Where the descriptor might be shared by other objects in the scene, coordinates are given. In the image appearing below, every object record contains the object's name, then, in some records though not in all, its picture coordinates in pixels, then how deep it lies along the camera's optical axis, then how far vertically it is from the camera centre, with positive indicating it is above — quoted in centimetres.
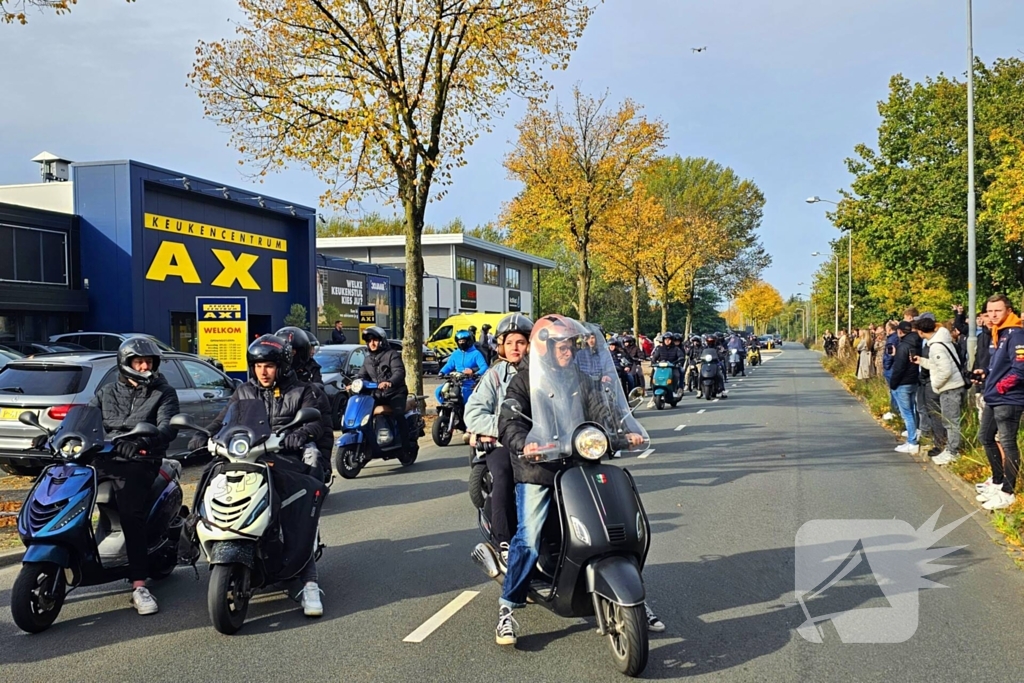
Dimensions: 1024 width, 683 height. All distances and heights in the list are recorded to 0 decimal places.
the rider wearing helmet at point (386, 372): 1077 -58
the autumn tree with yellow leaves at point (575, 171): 3048 +524
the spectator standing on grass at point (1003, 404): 788 -75
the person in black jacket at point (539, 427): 468 -55
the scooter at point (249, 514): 486 -107
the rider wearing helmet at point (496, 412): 514 -56
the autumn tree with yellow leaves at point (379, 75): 1672 +480
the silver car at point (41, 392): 931 -70
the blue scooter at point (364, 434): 1046 -131
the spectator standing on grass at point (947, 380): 1030 -69
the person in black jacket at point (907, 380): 1213 -82
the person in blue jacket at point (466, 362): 1312 -57
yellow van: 3253 -12
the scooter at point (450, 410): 1314 -130
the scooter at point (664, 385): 1966 -138
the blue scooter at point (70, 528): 495 -116
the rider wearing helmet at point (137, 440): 543 -68
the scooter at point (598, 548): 423 -111
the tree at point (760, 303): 10522 +226
